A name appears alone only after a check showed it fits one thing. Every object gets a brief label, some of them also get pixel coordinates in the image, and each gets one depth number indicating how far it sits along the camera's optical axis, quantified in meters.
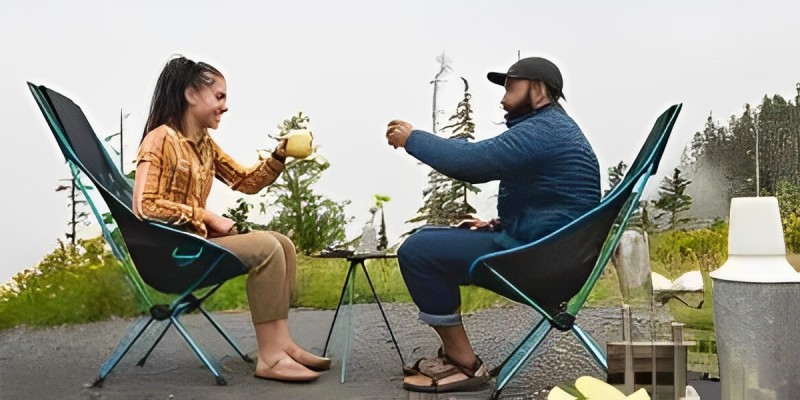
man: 2.75
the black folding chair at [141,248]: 2.79
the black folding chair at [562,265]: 2.71
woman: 2.80
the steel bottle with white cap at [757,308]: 2.58
